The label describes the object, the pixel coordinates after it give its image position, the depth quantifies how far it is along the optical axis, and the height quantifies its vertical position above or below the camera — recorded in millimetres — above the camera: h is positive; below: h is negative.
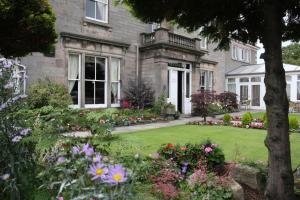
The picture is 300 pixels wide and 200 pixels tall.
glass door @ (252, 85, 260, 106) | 27020 +902
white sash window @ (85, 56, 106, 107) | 15359 +1185
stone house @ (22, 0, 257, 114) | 14172 +2454
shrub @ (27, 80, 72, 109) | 11915 +377
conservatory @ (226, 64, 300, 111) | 24667 +1825
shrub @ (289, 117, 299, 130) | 12055 -712
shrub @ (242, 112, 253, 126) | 13438 -630
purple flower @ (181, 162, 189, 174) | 4512 -922
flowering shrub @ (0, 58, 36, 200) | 2887 -410
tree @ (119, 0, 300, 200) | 3582 +1124
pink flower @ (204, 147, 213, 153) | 4816 -682
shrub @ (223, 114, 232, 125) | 14281 -629
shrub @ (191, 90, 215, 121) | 15438 +257
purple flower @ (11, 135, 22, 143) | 2788 -314
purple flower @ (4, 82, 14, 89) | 3012 +186
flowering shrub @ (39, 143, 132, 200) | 1646 -411
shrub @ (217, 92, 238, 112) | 21188 +300
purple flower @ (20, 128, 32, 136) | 3023 -268
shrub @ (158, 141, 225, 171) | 4866 -782
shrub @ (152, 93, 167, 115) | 16094 +46
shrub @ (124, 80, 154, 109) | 16594 +523
